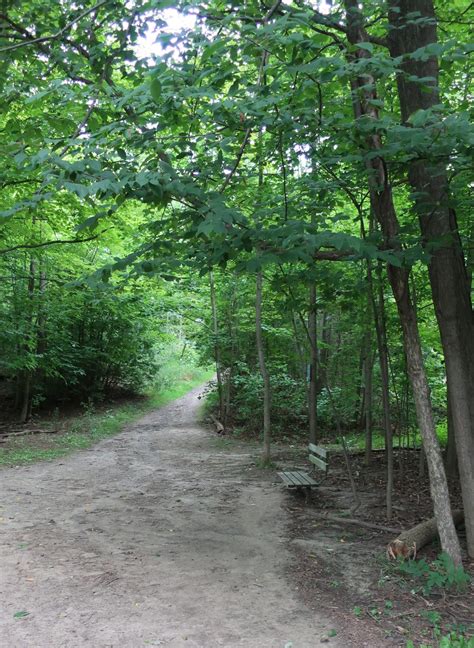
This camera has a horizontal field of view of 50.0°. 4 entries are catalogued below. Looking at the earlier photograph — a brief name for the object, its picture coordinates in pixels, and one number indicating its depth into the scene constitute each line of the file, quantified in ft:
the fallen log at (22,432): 40.97
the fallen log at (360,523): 19.35
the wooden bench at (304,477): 23.60
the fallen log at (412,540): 16.31
